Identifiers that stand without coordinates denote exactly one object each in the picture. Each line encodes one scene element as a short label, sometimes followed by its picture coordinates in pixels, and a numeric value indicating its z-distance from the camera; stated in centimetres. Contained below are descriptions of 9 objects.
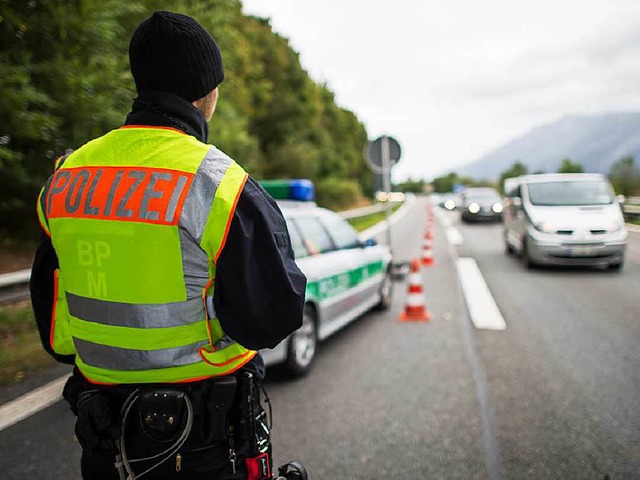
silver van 961
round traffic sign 1089
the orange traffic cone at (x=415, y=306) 663
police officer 144
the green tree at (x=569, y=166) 6065
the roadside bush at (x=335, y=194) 3650
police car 464
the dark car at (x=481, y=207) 2489
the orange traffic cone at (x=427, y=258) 1174
